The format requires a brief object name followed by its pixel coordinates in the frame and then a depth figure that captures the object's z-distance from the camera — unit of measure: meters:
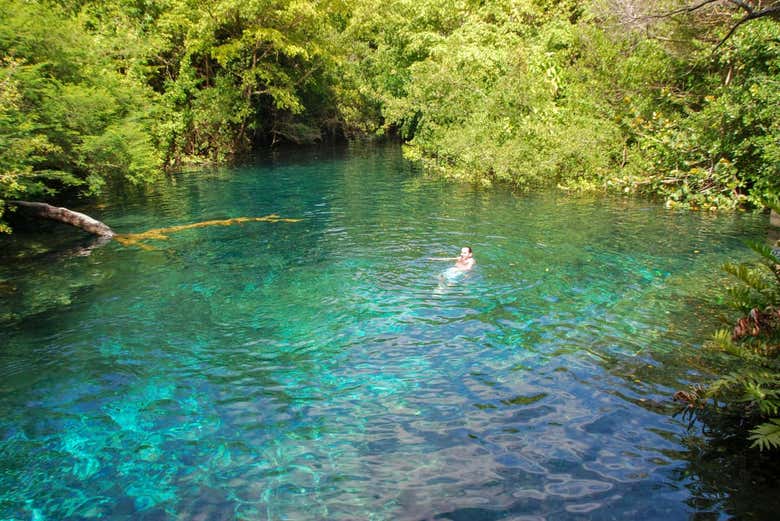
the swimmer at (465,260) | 10.88
